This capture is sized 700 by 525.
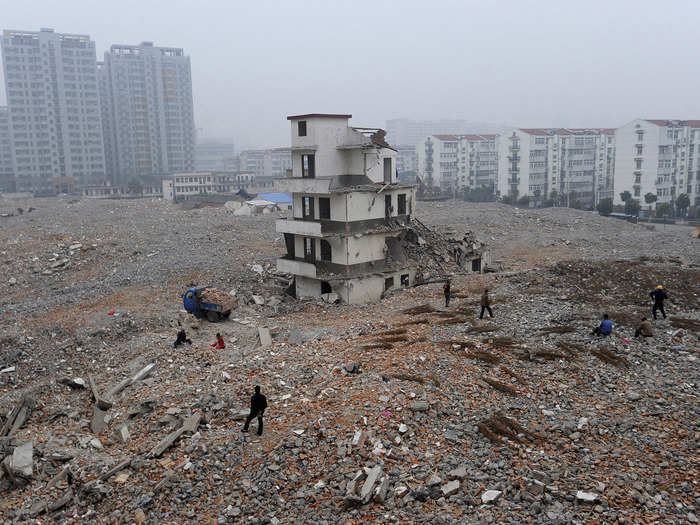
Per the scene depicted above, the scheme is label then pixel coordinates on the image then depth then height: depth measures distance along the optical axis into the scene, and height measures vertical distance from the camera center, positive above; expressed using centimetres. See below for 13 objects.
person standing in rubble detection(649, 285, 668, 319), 2022 -432
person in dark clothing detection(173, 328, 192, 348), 2159 -590
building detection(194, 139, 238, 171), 17888 +490
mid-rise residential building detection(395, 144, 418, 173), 15875 +523
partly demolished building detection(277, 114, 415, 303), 2873 -169
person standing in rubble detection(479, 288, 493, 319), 2128 -464
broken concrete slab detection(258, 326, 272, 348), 2217 -611
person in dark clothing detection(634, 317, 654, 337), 1838 -492
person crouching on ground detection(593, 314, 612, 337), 1845 -487
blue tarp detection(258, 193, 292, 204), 7479 -249
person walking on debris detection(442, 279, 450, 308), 2412 -478
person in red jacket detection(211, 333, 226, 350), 2145 -605
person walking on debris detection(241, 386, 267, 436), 1369 -537
